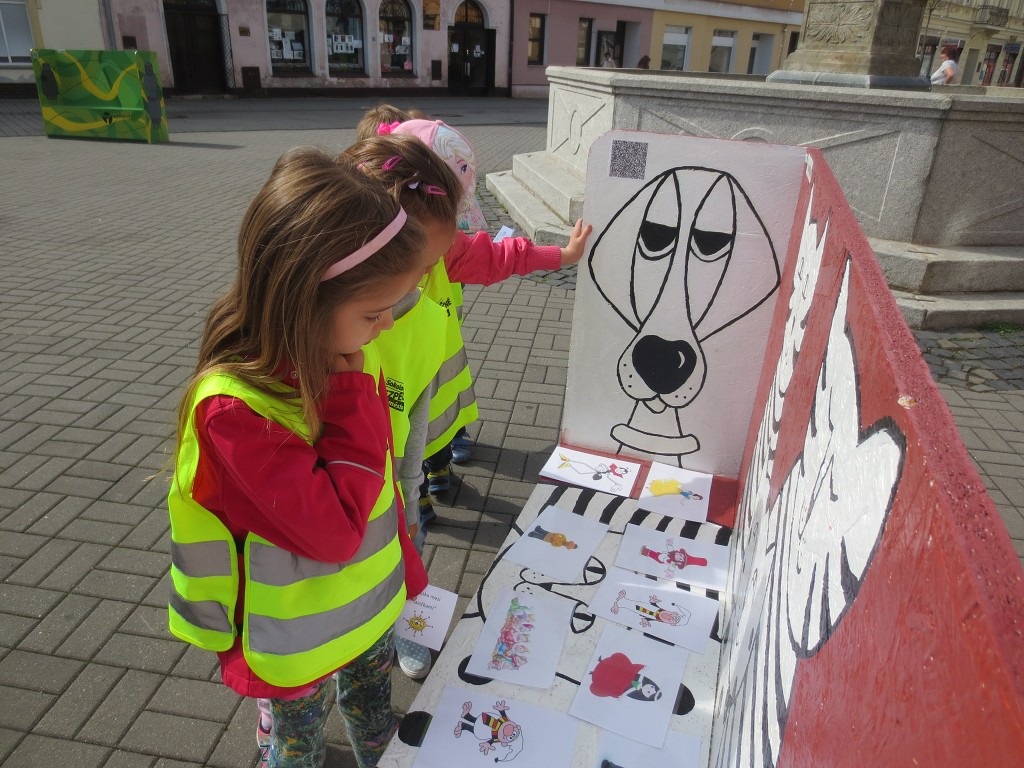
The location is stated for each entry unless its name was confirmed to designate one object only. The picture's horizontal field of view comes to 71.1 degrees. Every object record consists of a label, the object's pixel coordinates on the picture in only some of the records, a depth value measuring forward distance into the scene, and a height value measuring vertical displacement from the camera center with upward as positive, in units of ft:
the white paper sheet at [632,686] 6.05 -5.07
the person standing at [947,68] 34.57 +0.32
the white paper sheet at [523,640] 6.57 -5.13
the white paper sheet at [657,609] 6.95 -5.03
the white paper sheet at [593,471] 9.24 -4.96
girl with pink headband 3.91 -2.05
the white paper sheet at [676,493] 8.73 -4.93
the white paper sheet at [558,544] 7.89 -5.08
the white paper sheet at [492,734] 5.77 -5.15
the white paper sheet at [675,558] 7.71 -5.01
